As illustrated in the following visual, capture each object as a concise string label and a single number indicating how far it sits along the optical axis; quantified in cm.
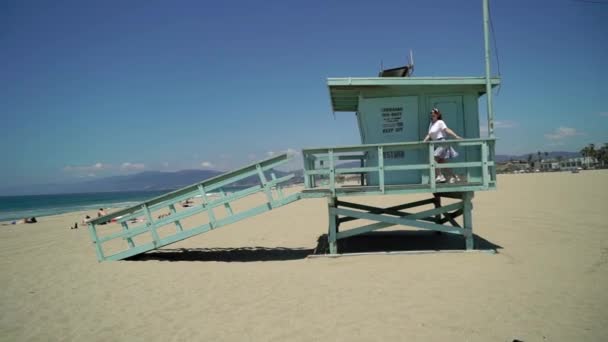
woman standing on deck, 719
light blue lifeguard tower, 716
